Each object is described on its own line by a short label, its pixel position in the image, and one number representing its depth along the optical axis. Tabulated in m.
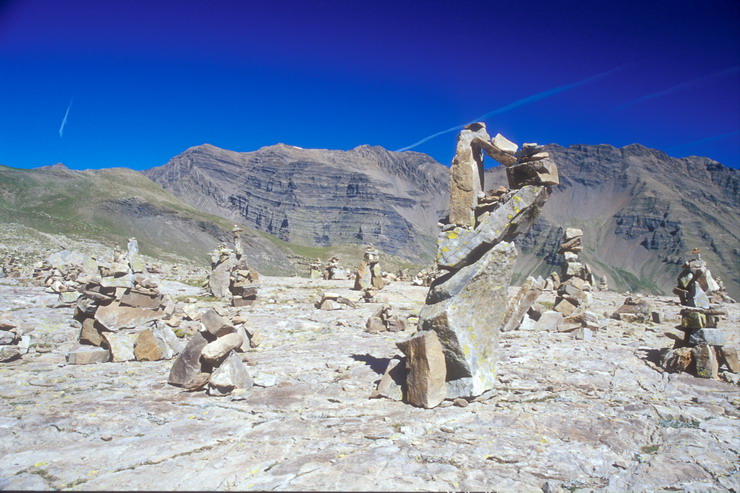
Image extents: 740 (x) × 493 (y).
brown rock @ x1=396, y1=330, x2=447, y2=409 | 8.30
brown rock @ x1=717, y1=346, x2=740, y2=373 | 11.16
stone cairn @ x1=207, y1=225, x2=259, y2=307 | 24.39
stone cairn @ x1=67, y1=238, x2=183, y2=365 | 12.27
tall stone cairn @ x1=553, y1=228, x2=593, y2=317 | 20.70
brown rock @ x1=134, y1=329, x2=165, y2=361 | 12.27
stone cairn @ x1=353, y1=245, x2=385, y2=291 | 33.16
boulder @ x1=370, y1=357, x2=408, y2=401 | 8.91
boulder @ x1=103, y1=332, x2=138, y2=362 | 12.12
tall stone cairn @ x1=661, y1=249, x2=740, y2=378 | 10.89
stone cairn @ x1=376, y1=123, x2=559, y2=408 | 8.70
